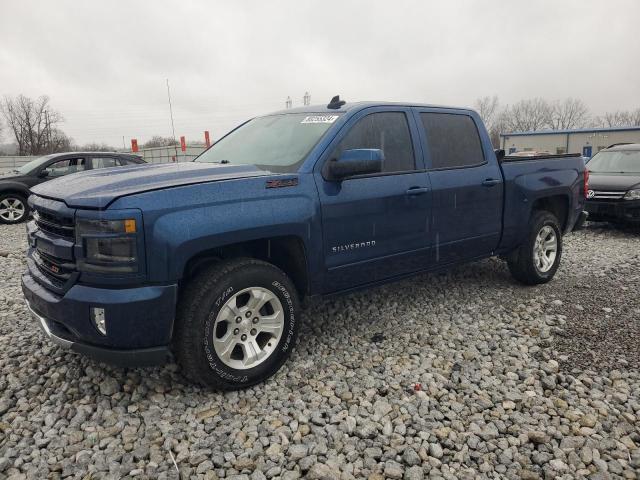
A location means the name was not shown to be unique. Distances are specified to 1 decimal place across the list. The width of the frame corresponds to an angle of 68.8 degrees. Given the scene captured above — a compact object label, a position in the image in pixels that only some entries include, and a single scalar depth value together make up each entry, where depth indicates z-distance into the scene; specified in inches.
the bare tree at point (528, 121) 3011.8
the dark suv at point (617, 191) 329.7
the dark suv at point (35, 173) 383.9
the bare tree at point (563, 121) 3061.0
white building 1654.8
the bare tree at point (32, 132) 2447.1
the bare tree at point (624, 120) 2795.3
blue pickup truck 103.0
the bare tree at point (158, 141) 1712.6
